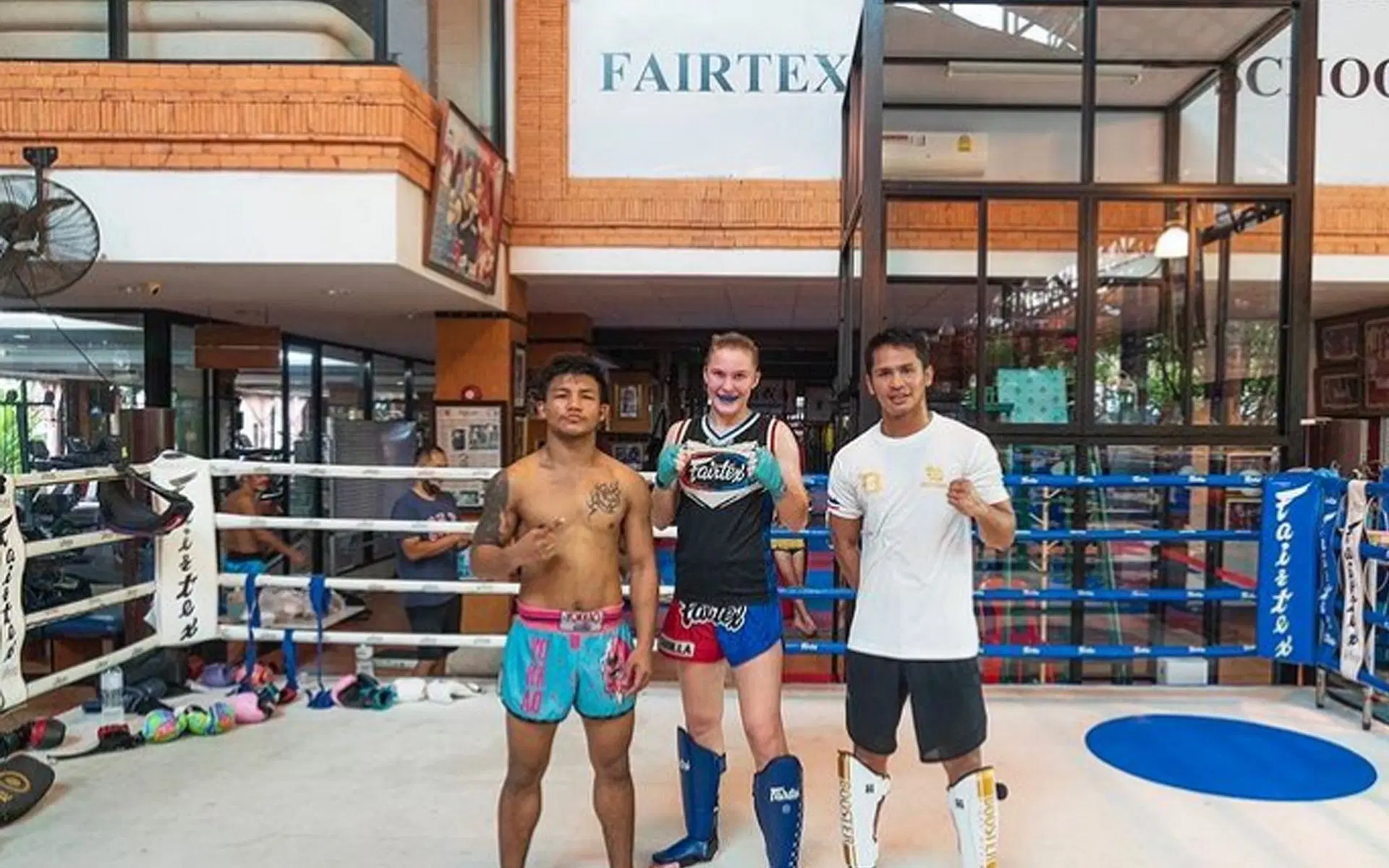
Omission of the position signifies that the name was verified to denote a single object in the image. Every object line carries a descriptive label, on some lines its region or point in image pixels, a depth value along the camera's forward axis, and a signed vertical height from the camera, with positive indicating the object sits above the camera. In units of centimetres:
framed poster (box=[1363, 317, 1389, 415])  764 +44
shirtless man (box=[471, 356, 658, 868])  229 -52
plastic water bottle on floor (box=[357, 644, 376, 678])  417 -117
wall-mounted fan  358 +70
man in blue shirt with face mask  484 -79
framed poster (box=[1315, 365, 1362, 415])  809 +24
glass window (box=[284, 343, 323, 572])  888 -14
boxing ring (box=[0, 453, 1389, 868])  271 -130
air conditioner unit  562 +168
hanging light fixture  490 +96
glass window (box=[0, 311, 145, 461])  648 +27
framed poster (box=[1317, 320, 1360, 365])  805 +69
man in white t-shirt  228 -45
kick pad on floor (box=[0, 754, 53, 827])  282 -122
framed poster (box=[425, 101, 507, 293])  496 +124
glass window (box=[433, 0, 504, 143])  548 +231
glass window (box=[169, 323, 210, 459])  682 +11
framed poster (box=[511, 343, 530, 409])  702 +25
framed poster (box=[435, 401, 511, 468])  664 -16
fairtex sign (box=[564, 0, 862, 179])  665 +239
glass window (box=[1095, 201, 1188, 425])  465 +52
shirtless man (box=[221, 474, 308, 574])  572 -89
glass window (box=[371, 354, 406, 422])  1147 +31
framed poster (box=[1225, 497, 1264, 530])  520 -57
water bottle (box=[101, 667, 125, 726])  373 -121
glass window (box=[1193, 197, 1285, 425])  461 +54
